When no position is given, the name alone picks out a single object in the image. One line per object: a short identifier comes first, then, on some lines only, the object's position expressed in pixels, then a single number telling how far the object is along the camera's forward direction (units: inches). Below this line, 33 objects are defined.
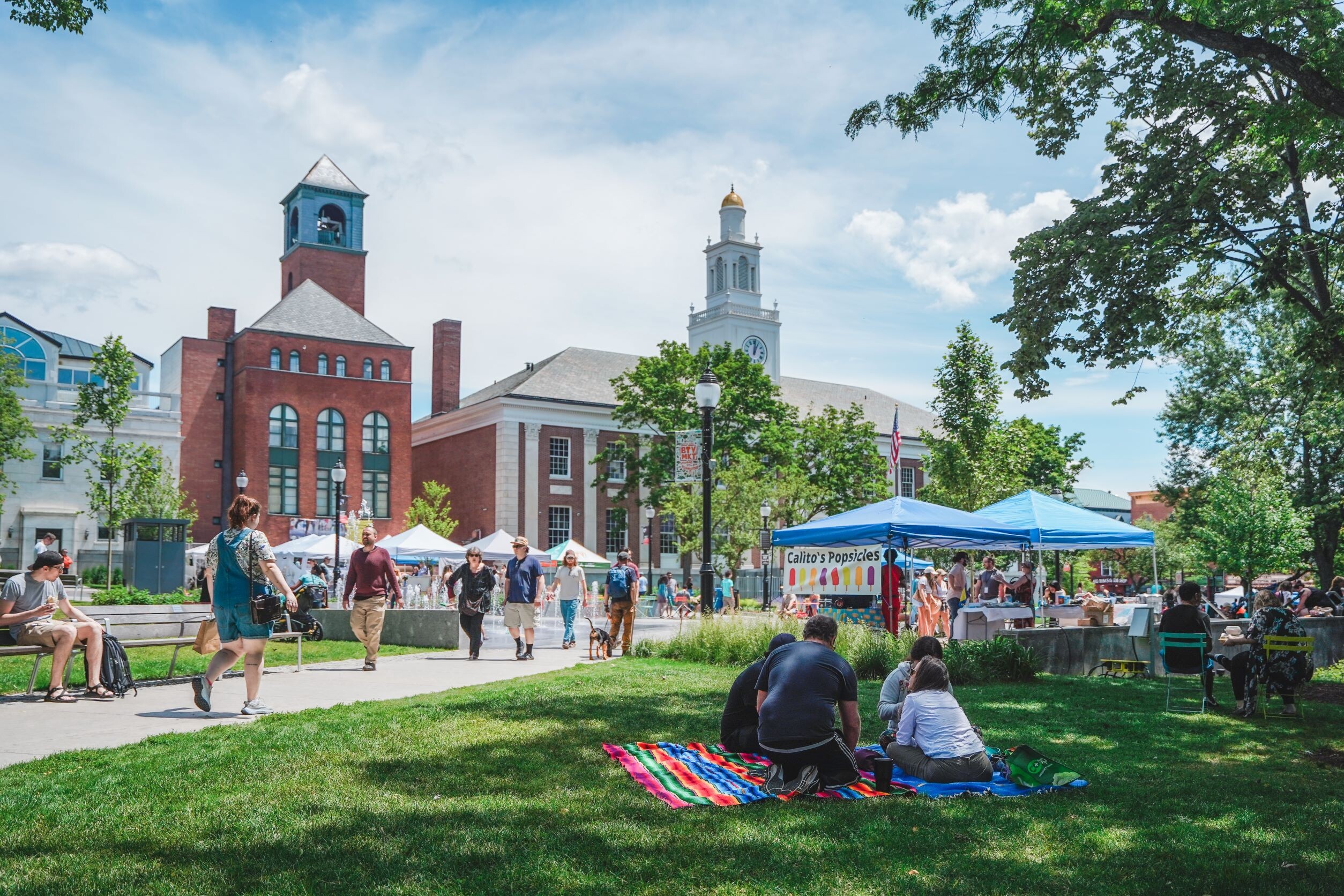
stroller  686.5
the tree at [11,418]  1652.3
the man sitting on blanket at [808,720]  264.8
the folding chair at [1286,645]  438.9
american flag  1337.4
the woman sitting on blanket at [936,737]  275.1
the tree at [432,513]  2357.3
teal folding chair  466.6
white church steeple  2915.8
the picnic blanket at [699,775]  255.9
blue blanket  268.4
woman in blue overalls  366.6
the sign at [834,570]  852.6
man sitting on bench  418.9
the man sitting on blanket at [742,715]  306.8
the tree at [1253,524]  1727.4
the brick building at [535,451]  2375.7
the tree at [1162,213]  593.0
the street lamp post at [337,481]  1259.8
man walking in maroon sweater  581.9
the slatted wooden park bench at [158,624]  555.2
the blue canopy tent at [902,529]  704.4
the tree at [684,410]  1795.0
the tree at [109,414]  1588.3
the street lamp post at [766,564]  1539.1
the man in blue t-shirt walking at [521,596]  695.1
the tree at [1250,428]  1775.3
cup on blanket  269.0
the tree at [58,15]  412.5
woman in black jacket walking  671.1
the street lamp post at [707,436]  714.2
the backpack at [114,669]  432.5
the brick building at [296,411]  2326.5
